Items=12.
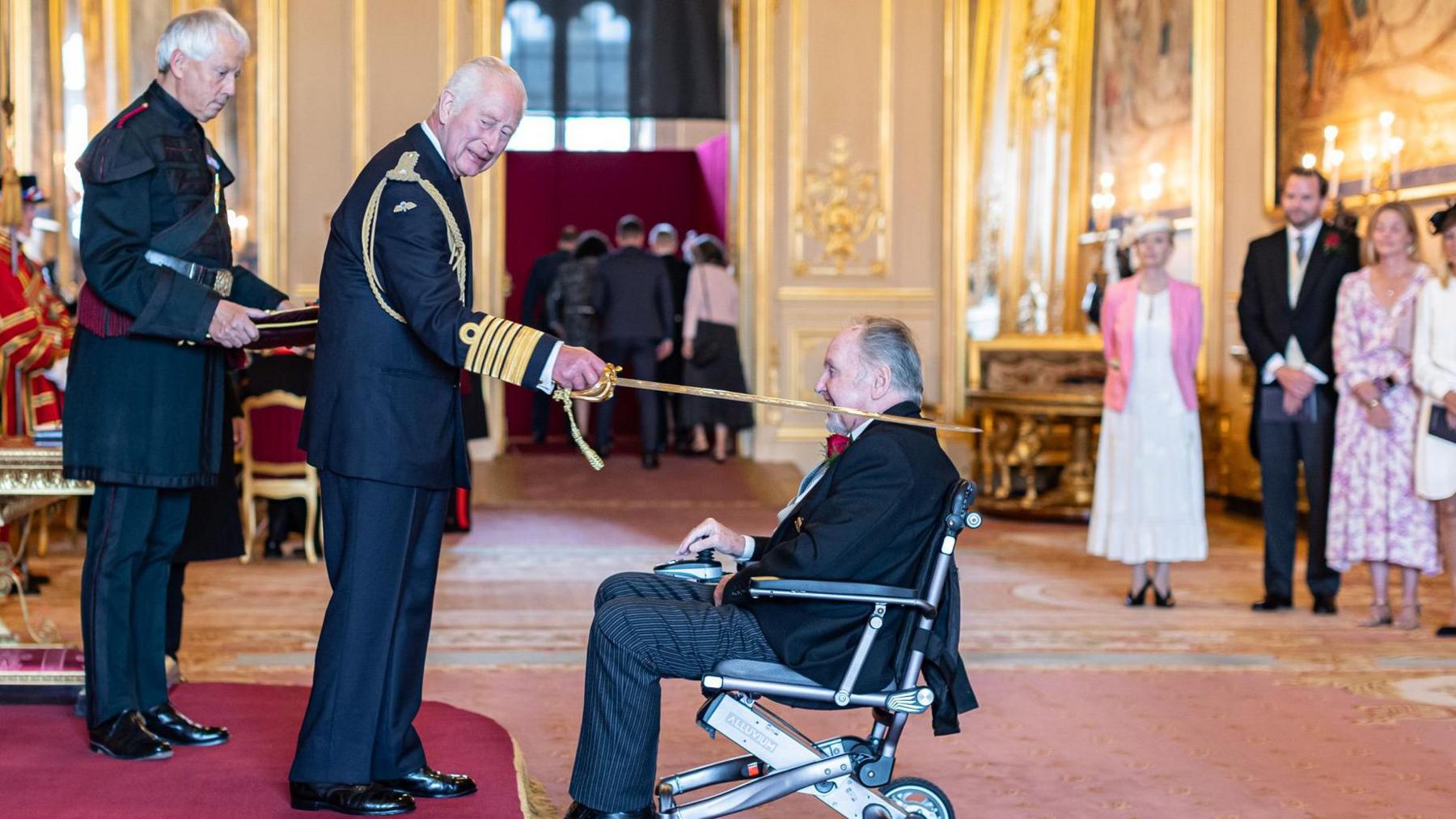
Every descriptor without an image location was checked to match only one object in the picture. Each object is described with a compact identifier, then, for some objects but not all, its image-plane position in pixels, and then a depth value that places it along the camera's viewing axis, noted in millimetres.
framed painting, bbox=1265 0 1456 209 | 7602
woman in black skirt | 10492
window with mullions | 13602
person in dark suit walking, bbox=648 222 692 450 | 11000
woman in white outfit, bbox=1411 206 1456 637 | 5535
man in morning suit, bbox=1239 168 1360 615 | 6074
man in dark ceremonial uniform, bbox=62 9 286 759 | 3373
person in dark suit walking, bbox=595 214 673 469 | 10344
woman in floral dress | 5785
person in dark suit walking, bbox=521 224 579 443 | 11711
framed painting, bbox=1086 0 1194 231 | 9617
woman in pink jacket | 6078
